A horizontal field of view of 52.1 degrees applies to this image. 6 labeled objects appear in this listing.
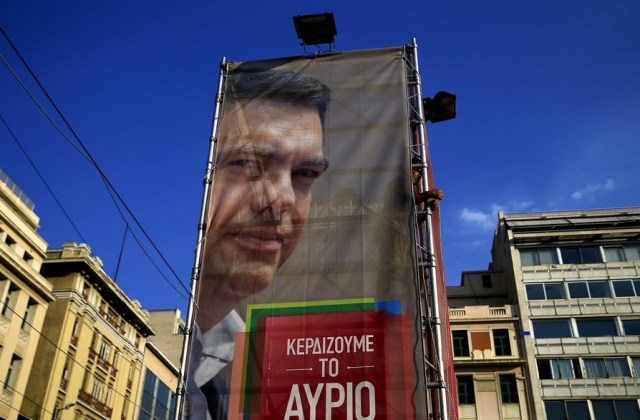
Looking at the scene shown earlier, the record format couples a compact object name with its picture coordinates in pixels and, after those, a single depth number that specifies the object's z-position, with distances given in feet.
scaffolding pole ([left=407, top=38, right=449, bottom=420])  44.39
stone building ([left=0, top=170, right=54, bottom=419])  129.59
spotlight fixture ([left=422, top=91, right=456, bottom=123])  65.46
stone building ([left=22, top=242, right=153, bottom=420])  142.51
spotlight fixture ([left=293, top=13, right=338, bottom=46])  64.39
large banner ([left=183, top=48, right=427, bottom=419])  45.60
